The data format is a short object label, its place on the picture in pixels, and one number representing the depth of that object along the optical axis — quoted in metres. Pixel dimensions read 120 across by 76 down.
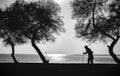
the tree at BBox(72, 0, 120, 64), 29.02
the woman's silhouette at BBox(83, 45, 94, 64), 21.34
